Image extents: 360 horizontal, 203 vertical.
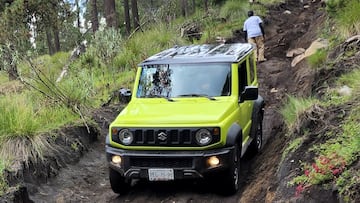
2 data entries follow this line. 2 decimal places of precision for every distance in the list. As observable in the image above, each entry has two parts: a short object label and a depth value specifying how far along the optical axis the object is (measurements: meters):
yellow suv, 6.54
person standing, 15.83
